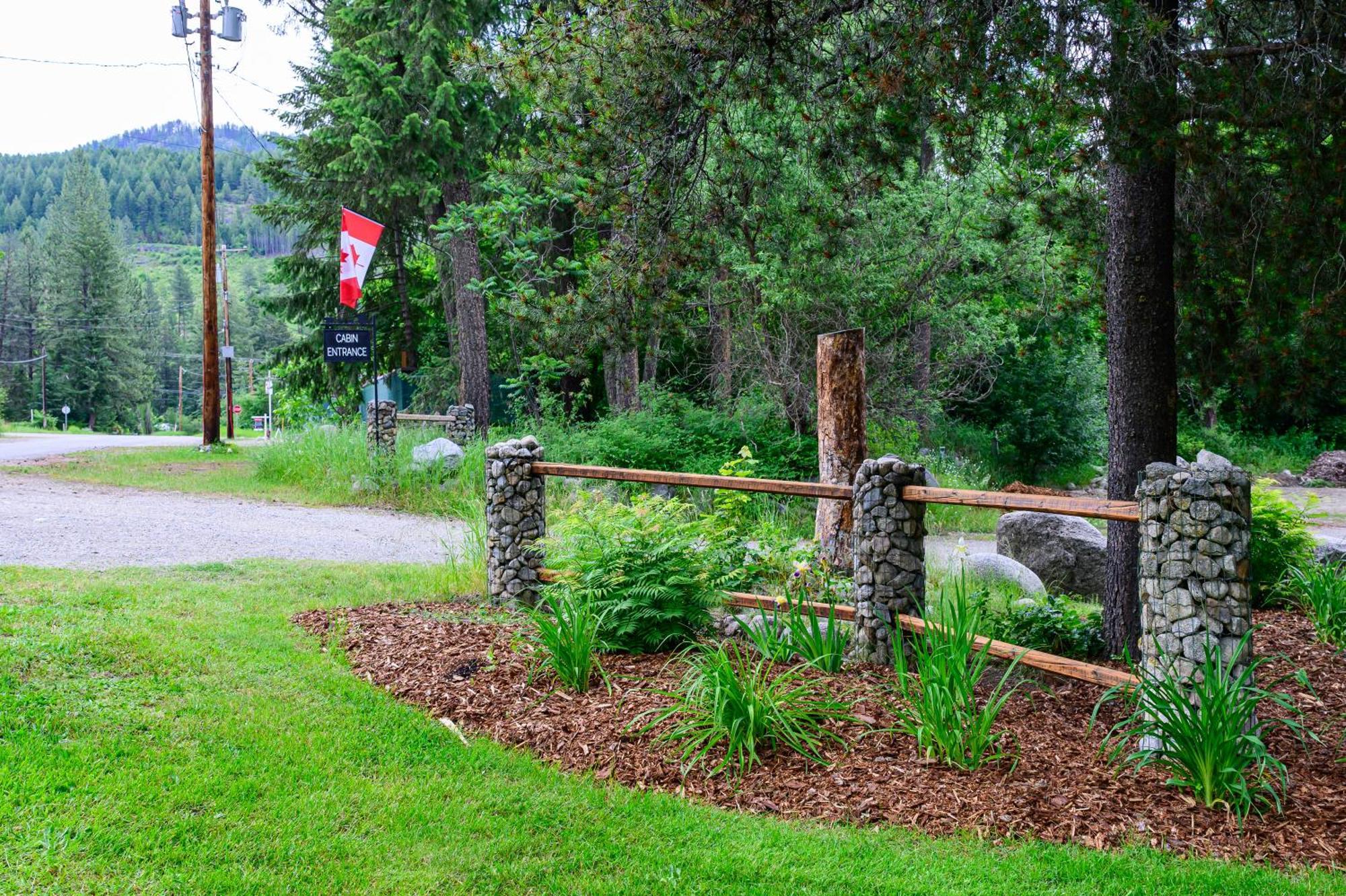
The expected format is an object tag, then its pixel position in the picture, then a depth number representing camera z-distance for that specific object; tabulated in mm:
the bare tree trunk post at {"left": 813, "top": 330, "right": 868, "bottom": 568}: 8180
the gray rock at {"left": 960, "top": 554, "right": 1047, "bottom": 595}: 8102
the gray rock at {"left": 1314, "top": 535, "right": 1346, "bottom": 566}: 7990
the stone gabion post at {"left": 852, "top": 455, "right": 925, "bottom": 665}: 5277
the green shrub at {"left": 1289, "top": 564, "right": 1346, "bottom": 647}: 6312
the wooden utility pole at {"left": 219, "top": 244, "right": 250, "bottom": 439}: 36344
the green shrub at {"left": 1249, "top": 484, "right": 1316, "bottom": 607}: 7469
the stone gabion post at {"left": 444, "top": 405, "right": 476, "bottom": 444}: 16656
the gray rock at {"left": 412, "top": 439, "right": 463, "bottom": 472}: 13398
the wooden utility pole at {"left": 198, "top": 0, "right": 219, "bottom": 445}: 20469
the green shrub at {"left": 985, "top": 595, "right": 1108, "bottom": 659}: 5898
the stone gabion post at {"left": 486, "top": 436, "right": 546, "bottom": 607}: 6582
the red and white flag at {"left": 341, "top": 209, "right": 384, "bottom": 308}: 13016
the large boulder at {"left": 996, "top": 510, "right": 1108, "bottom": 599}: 8781
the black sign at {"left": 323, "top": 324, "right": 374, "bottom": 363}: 13453
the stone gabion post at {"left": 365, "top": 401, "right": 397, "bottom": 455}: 13977
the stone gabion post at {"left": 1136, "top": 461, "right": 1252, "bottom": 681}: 3820
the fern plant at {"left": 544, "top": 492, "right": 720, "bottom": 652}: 5473
